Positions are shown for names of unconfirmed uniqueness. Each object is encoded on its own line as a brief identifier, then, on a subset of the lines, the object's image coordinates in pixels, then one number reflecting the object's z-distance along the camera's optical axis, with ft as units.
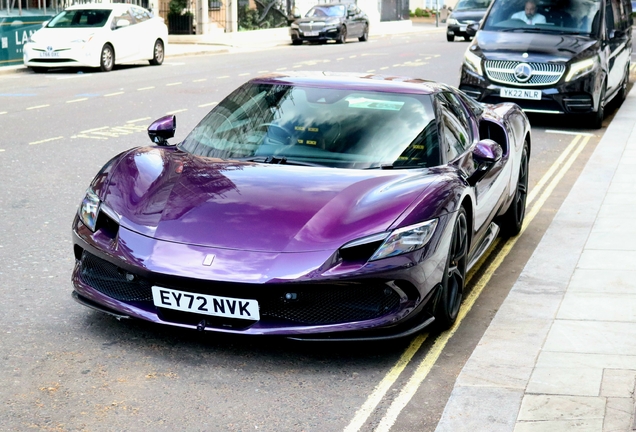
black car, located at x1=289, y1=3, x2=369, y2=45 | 128.16
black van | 48.06
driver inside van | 51.16
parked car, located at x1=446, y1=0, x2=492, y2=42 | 134.31
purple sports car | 16.37
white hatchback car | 75.46
